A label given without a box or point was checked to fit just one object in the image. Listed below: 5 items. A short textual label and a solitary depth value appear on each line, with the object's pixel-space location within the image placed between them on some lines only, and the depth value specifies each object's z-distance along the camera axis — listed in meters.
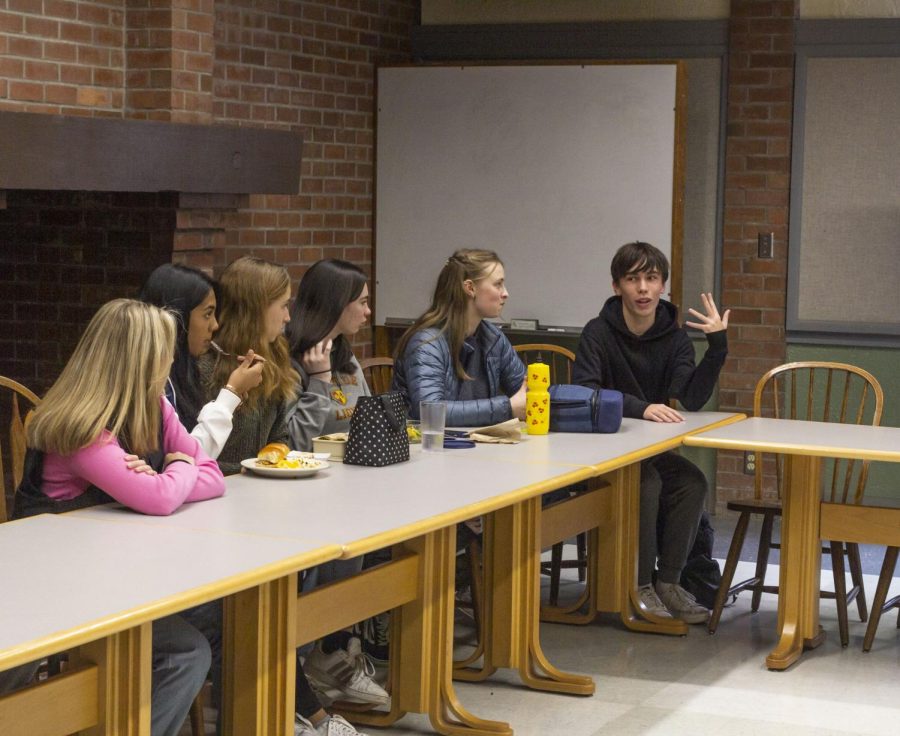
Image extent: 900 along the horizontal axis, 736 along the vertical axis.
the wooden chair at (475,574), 4.21
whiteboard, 6.04
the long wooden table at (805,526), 4.19
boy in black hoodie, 4.53
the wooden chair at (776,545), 4.39
